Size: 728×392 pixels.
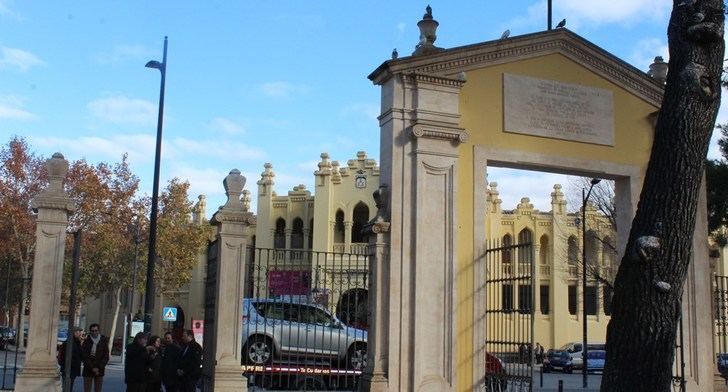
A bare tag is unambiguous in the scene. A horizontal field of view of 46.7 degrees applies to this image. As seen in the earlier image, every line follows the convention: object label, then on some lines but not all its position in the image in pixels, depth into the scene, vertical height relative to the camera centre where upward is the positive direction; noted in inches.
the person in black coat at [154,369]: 544.1 -41.3
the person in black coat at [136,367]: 546.6 -40.3
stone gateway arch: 485.4 +94.8
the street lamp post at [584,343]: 1015.3 -37.0
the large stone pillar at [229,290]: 469.4 +9.6
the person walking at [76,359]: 567.2 -37.3
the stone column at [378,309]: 475.2 +1.0
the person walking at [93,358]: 563.2 -36.1
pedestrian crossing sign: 1086.4 -10.7
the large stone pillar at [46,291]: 460.4 +6.5
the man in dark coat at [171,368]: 490.6 -35.9
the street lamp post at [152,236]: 768.9 +63.3
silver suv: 593.3 -20.7
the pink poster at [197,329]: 754.8 -20.3
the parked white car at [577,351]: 1563.7 -66.5
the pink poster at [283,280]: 503.5 +17.9
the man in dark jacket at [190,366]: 487.2 -34.3
